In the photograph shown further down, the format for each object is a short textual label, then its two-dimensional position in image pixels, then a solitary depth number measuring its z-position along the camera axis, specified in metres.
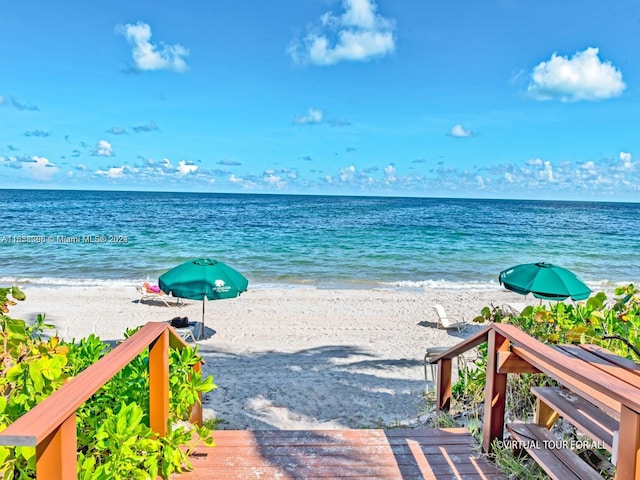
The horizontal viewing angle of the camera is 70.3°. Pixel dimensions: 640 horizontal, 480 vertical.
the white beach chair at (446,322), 10.51
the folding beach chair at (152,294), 12.72
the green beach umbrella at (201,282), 7.88
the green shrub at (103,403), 2.27
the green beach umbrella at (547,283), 6.95
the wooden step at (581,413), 2.50
